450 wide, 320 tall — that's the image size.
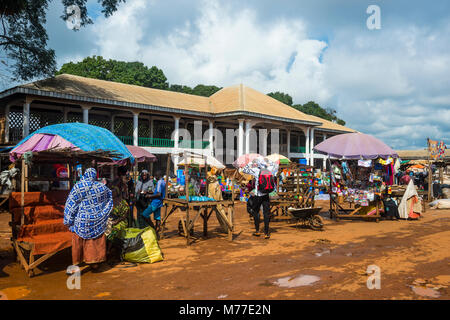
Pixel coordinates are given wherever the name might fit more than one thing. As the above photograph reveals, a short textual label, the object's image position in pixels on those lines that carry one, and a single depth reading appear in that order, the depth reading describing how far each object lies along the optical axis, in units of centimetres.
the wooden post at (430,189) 1712
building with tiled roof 1736
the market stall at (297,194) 1107
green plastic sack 586
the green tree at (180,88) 4722
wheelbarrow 924
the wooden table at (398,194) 1212
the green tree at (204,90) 4714
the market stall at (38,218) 524
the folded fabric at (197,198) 769
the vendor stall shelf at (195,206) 729
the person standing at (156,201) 782
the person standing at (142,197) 796
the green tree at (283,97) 5409
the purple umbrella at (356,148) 1092
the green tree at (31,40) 1375
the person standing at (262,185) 812
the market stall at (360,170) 1102
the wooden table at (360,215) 1104
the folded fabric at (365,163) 1108
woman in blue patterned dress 520
